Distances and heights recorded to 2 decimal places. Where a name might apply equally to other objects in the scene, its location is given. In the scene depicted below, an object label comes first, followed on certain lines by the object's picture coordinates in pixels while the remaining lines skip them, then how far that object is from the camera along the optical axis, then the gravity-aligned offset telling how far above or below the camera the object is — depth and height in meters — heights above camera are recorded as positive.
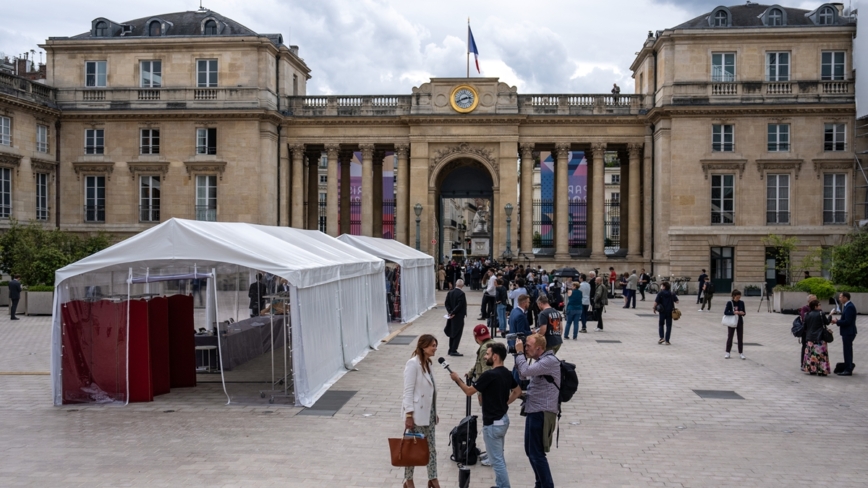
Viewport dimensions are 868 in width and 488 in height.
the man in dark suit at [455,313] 18.00 -1.56
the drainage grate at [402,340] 21.38 -2.64
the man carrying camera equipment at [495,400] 8.26 -1.62
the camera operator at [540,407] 8.16 -1.66
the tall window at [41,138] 43.03 +5.59
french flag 47.16 +11.60
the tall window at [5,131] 39.12 +5.41
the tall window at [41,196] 43.16 +2.48
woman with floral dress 16.20 -1.96
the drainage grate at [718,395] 13.99 -2.64
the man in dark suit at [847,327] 16.23 -1.66
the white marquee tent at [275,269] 13.25 -0.47
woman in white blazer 8.21 -1.55
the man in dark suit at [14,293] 27.89 -1.78
